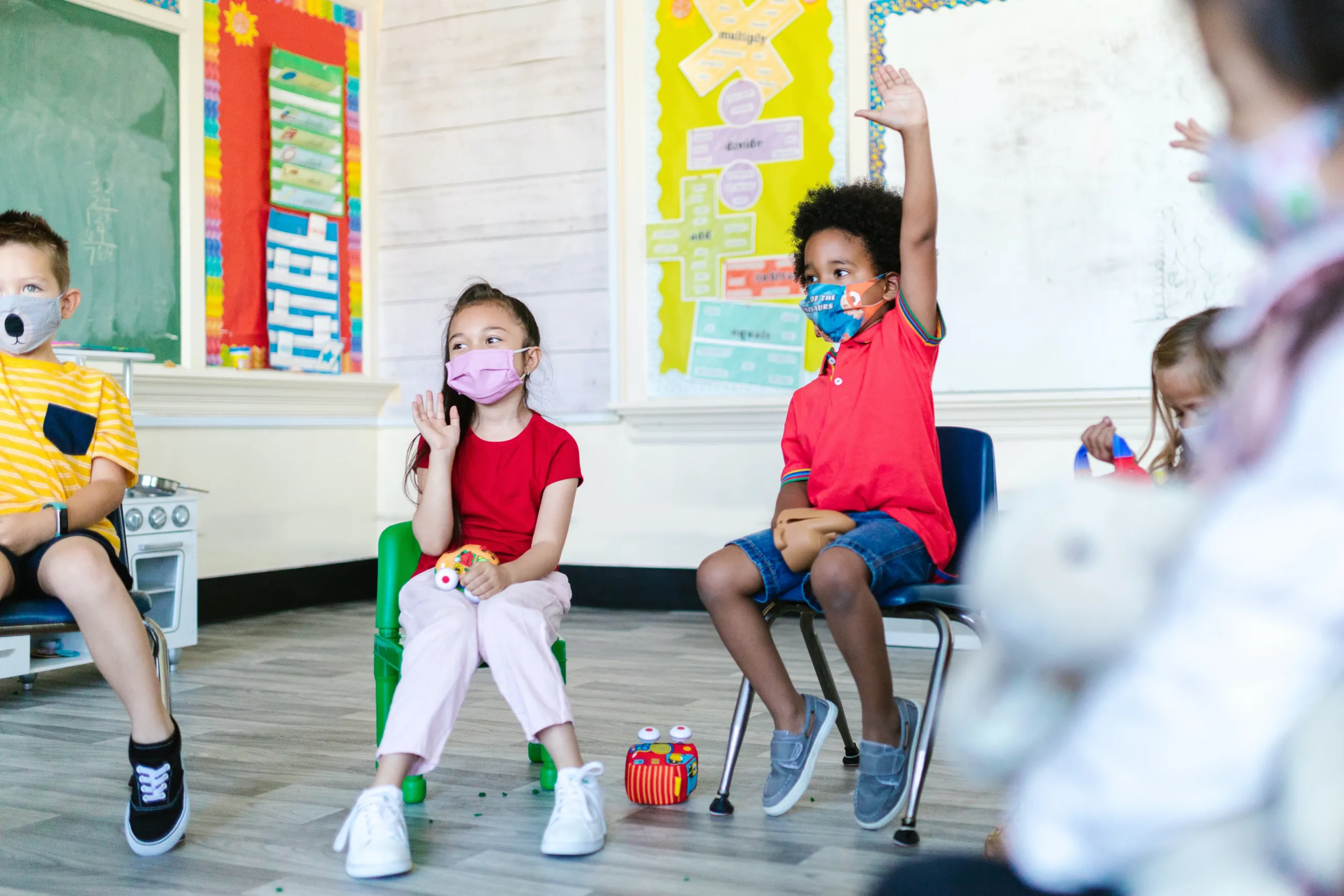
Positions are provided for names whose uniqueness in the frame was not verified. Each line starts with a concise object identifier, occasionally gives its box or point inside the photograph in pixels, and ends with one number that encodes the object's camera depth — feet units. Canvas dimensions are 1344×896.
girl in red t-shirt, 5.70
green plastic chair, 6.64
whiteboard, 11.32
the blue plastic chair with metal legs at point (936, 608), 6.04
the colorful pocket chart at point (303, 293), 14.15
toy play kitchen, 10.73
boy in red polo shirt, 6.05
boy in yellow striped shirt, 5.76
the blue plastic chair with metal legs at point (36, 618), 5.86
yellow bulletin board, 12.92
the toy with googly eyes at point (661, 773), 6.56
